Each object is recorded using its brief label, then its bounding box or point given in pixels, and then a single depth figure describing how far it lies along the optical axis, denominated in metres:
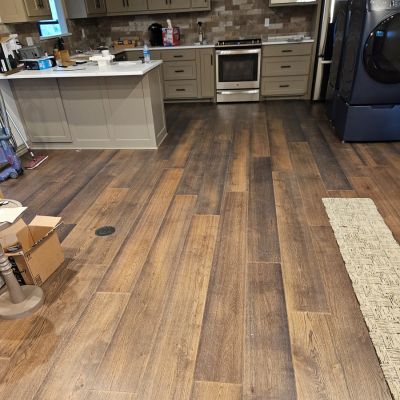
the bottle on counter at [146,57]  3.57
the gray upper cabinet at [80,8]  4.76
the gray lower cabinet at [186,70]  5.21
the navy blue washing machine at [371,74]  2.91
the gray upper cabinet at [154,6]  5.20
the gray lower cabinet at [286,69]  5.00
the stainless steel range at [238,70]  5.03
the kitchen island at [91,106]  3.40
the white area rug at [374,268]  1.43
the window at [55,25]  4.21
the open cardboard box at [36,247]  1.75
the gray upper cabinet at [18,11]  3.27
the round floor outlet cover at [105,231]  2.29
